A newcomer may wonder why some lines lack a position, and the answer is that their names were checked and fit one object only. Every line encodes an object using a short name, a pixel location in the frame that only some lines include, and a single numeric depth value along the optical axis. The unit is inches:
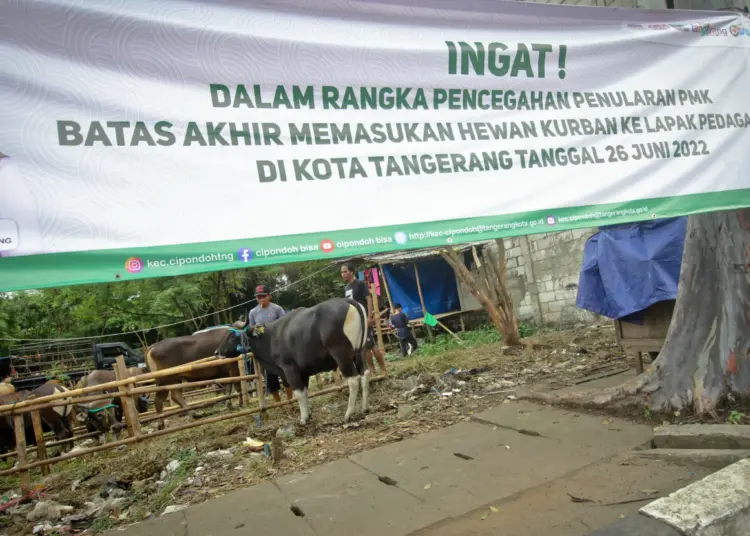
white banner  71.6
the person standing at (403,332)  474.9
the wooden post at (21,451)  190.4
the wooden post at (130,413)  228.1
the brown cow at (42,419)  250.7
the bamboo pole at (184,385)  227.1
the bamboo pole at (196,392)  383.8
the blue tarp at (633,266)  208.1
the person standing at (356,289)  265.3
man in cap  265.0
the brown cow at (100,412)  281.4
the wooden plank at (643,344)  211.5
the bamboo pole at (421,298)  544.5
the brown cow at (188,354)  304.3
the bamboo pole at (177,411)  247.5
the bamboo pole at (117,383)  202.8
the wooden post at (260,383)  252.0
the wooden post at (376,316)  335.6
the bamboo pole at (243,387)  280.6
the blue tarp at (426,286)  577.0
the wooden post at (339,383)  265.0
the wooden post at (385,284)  574.7
